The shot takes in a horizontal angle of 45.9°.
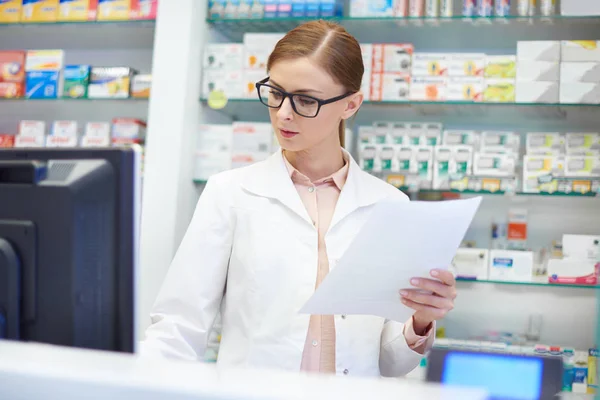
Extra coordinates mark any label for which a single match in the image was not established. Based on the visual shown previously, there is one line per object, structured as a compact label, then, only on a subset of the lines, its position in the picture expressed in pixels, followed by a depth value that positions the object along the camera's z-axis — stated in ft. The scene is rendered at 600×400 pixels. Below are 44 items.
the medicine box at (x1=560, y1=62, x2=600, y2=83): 10.28
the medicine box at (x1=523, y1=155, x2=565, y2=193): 10.38
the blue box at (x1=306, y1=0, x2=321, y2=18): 11.29
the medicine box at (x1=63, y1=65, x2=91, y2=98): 12.51
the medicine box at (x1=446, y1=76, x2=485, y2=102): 10.73
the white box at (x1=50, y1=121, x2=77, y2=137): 12.26
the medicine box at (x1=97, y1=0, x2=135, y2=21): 12.19
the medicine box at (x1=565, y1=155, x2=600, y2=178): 10.28
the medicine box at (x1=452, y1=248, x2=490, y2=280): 10.64
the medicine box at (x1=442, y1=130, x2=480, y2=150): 10.65
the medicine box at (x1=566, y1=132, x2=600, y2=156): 10.29
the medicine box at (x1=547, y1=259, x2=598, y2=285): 10.24
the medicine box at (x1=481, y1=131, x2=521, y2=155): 10.51
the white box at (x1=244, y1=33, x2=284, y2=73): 11.28
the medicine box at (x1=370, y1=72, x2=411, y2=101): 10.94
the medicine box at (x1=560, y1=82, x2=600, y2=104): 10.30
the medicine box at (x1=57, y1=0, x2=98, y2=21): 12.35
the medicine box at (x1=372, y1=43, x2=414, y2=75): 10.93
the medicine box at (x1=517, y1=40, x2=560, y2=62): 10.39
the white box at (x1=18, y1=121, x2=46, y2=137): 12.48
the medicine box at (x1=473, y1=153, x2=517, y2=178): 10.48
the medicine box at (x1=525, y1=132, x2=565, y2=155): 10.46
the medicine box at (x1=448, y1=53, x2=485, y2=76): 10.69
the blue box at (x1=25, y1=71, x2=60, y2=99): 12.51
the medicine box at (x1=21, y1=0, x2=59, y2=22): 12.56
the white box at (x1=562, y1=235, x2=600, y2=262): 10.19
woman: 5.82
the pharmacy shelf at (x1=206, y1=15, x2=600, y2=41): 10.89
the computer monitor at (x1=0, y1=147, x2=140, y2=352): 3.16
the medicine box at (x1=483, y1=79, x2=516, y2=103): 10.62
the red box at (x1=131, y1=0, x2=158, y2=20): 12.06
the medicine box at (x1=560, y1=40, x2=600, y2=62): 10.27
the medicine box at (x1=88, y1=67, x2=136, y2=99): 12.25
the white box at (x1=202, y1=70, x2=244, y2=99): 11.42
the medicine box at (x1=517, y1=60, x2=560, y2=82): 10.43
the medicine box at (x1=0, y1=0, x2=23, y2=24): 12.73
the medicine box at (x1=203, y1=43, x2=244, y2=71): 11.41
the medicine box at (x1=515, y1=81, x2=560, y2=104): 10.49
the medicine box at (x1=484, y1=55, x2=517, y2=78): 10.58
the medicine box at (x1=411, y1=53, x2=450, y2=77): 10.80
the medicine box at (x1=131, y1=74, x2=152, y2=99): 12.13
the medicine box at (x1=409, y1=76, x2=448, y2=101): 10.84
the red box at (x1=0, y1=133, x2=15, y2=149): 12.47
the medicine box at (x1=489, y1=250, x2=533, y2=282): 10.52
